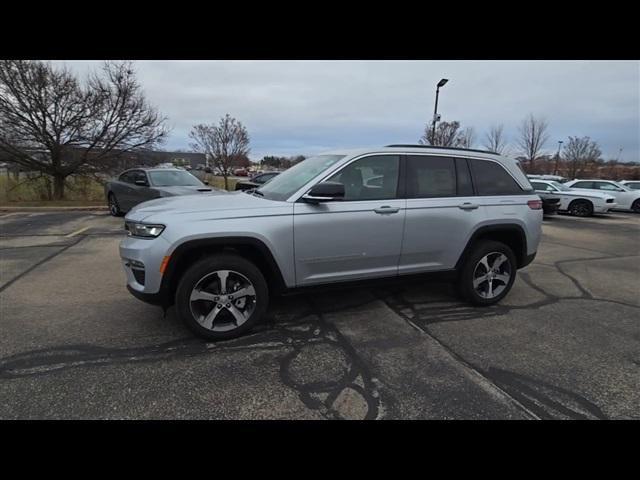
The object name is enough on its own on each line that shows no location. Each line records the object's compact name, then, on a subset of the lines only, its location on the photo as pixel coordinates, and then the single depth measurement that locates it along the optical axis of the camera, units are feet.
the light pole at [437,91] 50.65
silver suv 10.01
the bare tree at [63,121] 44.86
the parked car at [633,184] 64.44
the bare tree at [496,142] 117.80
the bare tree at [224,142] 73.46
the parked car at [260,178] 47.88
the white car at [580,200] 47.09
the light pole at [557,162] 138.12
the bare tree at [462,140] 92.98
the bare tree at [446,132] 83.97
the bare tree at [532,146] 116.06
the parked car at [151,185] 29.63
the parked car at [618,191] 53.26
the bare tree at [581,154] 134.72
